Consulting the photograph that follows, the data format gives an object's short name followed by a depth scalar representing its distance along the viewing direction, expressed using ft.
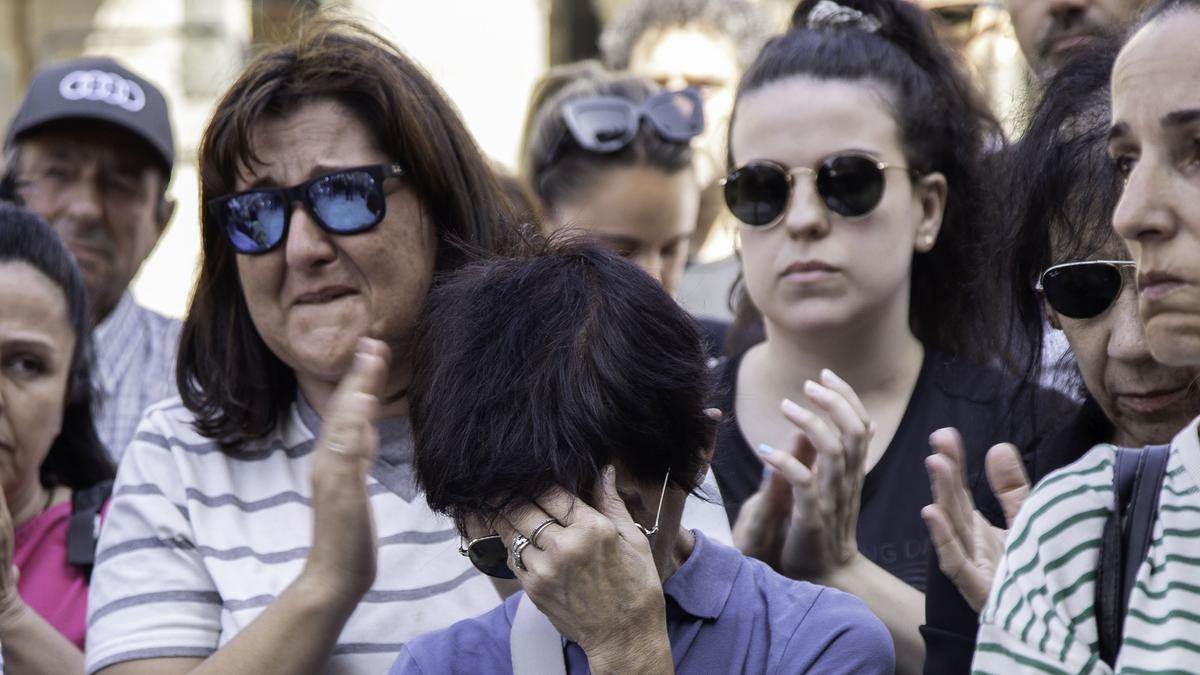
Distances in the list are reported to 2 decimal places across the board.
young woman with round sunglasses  19.94
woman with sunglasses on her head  27.94
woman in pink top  21.95
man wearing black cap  29.12
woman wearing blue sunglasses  18.40
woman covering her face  14.57
